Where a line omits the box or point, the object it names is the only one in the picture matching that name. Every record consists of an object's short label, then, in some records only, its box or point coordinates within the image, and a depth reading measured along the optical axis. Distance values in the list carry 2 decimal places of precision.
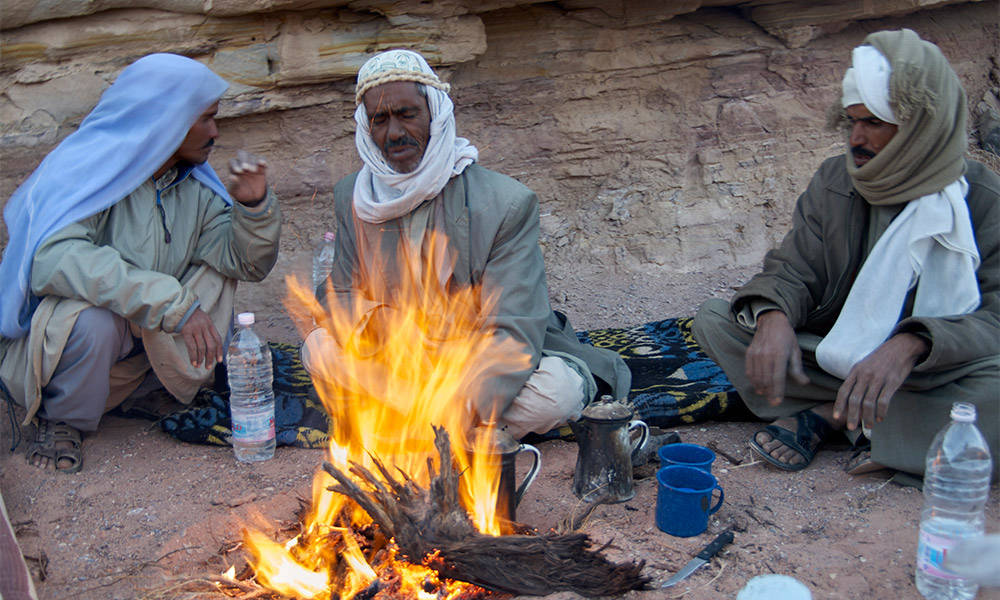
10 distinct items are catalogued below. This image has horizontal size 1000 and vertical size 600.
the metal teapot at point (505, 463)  2.95
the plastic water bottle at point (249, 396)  3.90
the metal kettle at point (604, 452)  3.33
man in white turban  3.57
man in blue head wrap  3.79
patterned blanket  4.15
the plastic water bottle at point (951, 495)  2.59
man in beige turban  3.27
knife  2.77
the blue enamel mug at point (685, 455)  3.21
